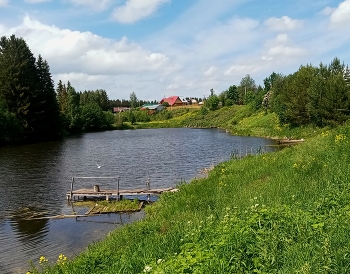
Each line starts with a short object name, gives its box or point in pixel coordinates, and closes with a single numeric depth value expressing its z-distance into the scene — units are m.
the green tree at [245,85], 146.15
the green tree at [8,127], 58.82
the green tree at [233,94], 146.65
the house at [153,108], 173.06
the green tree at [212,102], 133.62
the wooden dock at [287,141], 49.16
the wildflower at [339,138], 15.45
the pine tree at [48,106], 71.81
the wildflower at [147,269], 5.65
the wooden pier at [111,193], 22.47
